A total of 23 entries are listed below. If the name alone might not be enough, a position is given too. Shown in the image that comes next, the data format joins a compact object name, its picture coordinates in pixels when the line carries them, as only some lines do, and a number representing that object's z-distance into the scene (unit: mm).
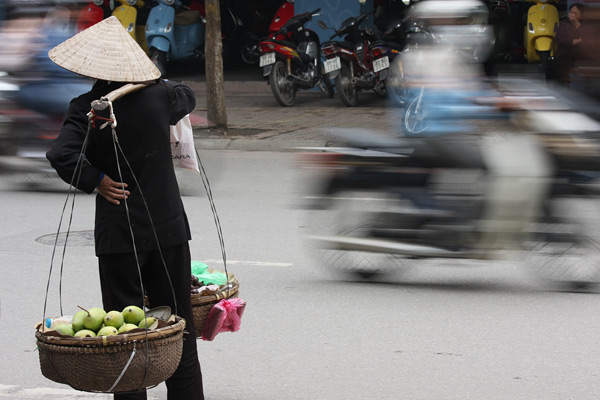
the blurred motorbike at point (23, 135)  21000
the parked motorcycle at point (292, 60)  33250
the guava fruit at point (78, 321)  7168
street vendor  7707
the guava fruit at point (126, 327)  7102
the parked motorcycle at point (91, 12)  43062
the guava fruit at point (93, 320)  7129
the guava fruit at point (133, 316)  7332
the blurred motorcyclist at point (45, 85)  20969
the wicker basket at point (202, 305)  8328
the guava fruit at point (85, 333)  7016
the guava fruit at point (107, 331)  6996
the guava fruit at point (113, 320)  7184
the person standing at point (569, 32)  31187
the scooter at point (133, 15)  42875
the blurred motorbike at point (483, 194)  12898
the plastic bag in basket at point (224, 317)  8258
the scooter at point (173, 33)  41031
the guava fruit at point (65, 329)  7160
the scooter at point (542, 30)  36906
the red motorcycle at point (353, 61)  32875
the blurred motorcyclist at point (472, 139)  12844
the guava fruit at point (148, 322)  7237
